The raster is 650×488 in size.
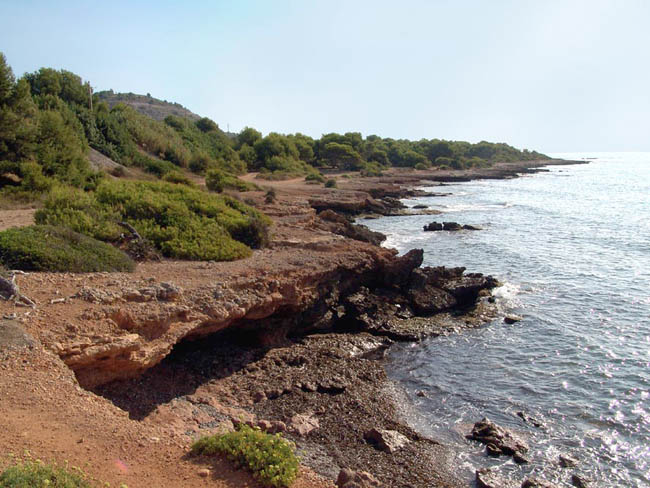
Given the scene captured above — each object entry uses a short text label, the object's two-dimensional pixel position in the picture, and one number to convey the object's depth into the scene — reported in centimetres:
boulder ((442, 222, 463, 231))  3350
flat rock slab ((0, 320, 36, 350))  713
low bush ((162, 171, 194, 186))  2996
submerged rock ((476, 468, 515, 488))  807
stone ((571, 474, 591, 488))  826
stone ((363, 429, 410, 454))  885
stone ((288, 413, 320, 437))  906
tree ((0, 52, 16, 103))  2314
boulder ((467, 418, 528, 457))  916
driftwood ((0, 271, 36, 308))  850
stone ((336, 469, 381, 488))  643
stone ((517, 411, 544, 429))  1020
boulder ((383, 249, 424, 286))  1739
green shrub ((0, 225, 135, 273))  1062
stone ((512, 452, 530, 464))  887
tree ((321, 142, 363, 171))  8012
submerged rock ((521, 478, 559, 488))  808
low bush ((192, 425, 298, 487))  577
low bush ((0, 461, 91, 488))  431
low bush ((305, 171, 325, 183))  5434
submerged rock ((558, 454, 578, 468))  881
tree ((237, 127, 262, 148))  7275
